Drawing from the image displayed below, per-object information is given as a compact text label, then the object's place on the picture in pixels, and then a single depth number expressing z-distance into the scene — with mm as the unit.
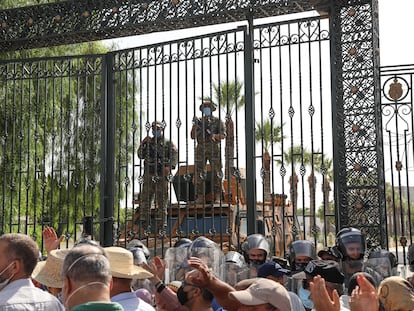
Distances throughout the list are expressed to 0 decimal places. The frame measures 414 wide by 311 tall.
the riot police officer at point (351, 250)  6621
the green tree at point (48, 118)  10180
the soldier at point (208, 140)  9102
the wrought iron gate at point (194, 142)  8688
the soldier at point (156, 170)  9484
